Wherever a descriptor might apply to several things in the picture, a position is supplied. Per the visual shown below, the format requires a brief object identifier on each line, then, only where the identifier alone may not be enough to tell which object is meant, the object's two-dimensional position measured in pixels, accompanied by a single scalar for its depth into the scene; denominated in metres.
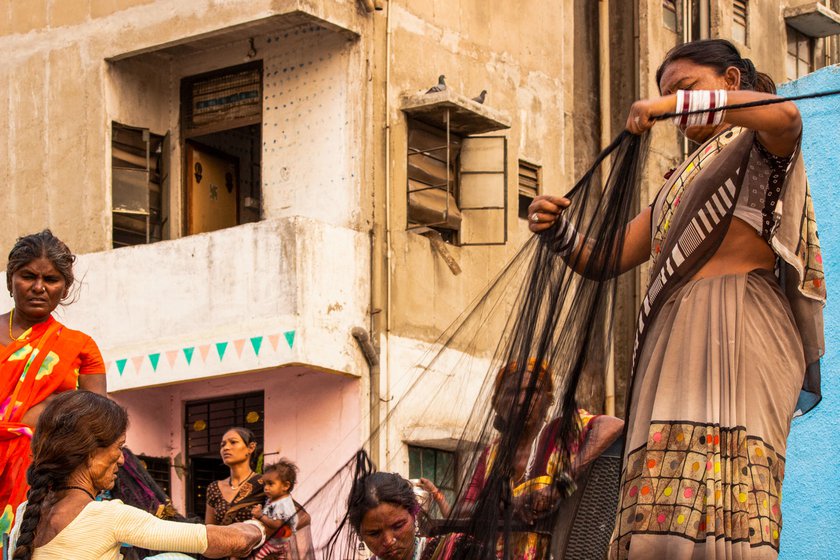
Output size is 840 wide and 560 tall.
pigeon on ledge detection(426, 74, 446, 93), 21.85
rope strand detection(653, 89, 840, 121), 5.80
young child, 7.24
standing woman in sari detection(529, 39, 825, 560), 5.85
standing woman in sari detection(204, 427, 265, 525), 13.54
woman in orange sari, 8.22
